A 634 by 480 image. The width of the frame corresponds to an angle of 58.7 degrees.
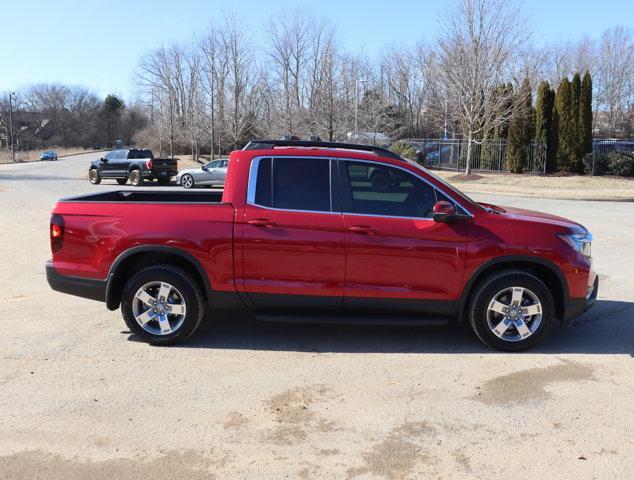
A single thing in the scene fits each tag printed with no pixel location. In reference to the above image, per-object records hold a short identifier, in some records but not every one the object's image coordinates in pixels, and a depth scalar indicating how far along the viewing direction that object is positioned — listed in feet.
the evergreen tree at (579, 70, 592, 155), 99.50
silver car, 83.56
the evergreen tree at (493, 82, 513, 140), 103.40
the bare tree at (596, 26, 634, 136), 221.66
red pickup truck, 16.02
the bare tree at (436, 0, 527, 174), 98.02
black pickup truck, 85.56
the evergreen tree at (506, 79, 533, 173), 103.14
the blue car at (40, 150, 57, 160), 250.41
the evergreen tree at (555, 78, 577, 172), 100.32
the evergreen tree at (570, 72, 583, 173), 99.91
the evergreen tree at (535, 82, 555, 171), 102.27
